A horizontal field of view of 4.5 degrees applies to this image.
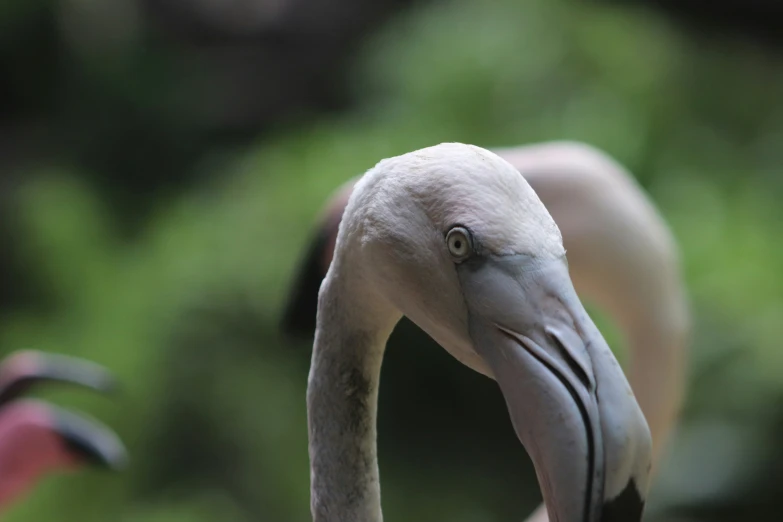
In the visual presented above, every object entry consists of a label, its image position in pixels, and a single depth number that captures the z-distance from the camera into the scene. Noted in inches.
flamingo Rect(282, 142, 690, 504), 151.4
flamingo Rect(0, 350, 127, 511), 174.4
